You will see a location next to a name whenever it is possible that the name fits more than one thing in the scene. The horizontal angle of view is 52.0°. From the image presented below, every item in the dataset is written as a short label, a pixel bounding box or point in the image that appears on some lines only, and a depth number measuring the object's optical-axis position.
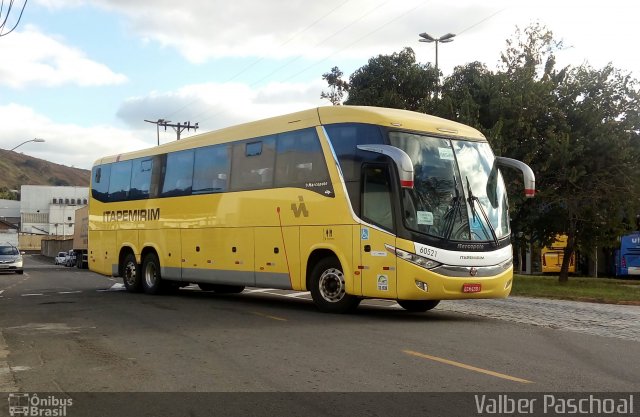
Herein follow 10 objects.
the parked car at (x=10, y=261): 35.44
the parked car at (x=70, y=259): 54.60
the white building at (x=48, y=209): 114.81
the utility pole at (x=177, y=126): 54.25
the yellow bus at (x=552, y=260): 41.98
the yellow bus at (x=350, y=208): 11.13
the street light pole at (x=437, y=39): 28.84
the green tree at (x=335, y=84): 34.03
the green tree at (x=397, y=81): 30.89
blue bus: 35.00
